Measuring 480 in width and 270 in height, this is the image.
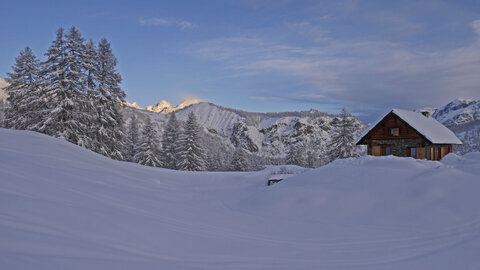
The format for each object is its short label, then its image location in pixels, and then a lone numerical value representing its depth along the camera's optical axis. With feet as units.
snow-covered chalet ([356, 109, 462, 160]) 77.87
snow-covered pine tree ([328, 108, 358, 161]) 110.22
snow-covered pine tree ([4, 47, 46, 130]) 79.00
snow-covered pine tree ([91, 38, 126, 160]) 84.12
